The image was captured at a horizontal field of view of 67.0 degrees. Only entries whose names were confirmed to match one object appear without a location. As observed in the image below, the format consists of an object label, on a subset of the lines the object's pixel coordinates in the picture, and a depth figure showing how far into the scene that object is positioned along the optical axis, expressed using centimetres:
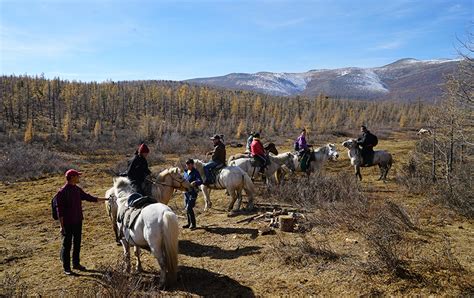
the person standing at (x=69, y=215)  655
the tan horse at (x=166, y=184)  841
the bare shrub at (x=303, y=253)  630
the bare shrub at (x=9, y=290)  459
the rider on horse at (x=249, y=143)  1472
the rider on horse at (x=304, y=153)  1427
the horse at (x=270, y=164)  1245
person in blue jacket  884
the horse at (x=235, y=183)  1011
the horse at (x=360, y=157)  1524
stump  818
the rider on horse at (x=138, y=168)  773
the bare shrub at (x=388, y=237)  547
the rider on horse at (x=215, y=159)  1060
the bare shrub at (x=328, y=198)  816
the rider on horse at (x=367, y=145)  1516
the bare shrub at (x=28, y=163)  1933
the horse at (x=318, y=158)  1434
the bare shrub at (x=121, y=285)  441
